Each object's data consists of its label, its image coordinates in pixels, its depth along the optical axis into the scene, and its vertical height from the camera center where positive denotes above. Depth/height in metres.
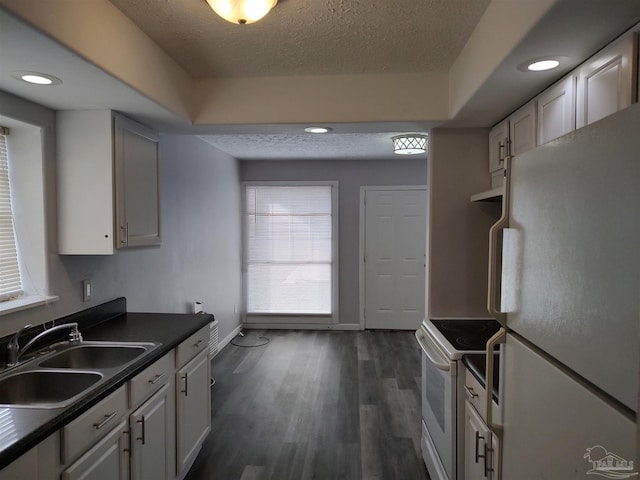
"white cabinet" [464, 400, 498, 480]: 1.56 -0.91
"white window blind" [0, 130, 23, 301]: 1.94 -0.06
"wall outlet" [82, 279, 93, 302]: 2.30 -0.35
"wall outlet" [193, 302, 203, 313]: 3.84 -0.74
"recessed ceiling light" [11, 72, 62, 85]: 1.60 +0.63
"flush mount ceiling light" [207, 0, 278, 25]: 1.46 +0.82
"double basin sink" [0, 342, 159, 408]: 1.63 -0.63
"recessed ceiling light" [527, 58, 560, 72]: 1.57 +0.66
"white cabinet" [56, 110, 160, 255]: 2.08 +0.25
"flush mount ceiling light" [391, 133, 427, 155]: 4.02 +0.89
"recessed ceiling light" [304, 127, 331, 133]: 2.61 +0.66
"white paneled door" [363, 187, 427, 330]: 5.59 -0.41
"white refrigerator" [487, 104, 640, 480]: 0.67 -0.16
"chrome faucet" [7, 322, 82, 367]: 1.72 -0.51
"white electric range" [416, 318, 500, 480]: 1.93 -0.81
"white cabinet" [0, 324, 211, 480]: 1.29 -0.83
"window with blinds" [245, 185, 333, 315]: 5.67 -0.28
